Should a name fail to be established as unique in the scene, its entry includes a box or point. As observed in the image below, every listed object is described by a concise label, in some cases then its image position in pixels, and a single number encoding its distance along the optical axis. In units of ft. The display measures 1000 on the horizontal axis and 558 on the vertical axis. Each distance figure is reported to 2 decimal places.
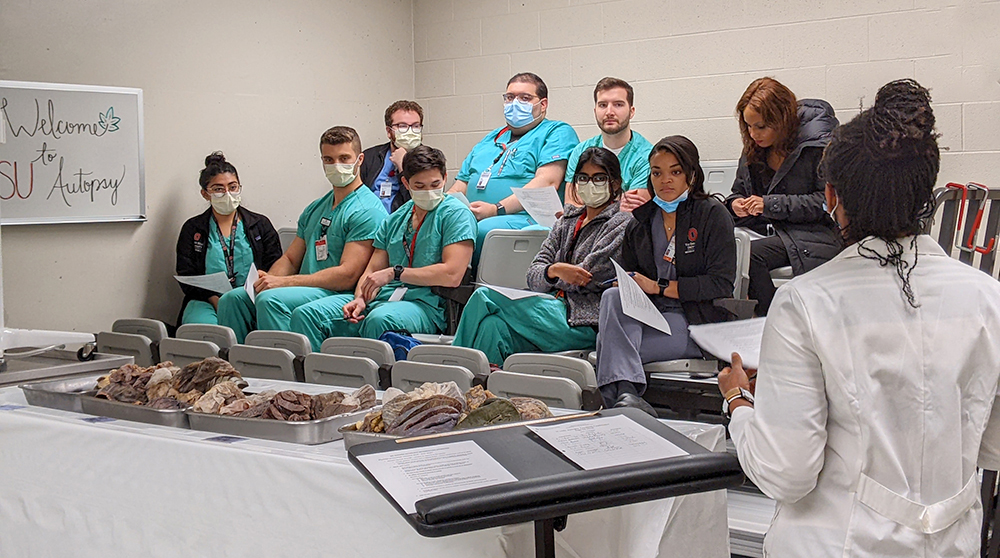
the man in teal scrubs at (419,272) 13.00
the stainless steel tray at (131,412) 5.78
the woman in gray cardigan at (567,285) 11.32
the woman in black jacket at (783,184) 11.46
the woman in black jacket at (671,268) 10.21
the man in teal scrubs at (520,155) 15.24
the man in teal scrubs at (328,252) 13.70
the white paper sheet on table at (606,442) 4.09
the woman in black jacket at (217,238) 15.37
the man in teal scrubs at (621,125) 14.30
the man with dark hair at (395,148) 16.62
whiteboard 13.85
